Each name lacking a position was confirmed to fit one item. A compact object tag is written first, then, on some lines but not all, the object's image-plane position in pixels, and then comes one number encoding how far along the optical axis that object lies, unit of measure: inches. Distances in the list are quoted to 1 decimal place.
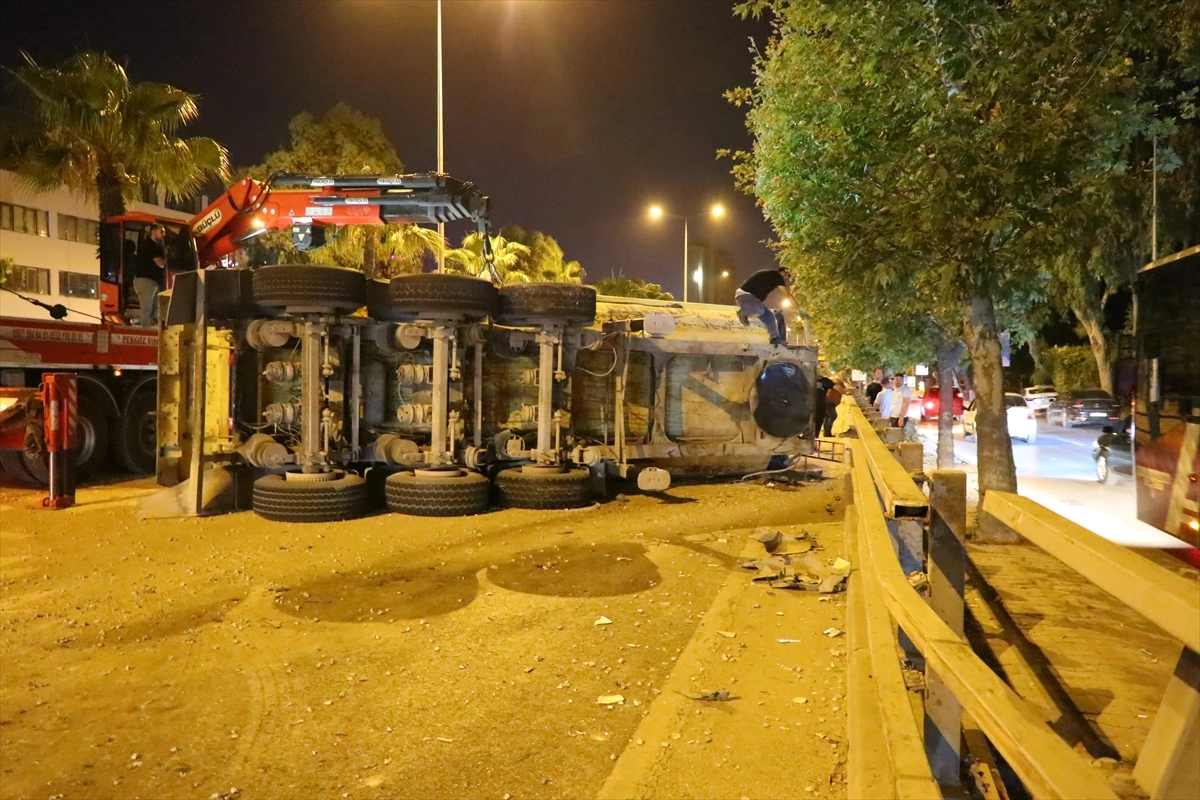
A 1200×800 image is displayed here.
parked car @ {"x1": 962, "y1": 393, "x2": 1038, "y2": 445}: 850.1
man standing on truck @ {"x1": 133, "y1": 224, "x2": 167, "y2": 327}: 473.7
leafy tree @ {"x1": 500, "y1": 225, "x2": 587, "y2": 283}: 1488.7
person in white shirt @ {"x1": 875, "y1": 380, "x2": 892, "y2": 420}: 756.0
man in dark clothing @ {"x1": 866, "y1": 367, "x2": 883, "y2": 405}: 837.2
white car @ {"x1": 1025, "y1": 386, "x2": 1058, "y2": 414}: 1353.3
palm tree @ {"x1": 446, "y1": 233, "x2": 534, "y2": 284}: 1179.3
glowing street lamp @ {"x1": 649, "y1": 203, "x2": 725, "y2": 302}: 1291.8
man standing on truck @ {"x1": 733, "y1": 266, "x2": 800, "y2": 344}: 468.8
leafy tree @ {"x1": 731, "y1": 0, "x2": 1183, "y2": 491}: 255.8
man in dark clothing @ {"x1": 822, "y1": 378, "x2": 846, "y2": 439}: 678.1
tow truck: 427.5
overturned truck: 338.3
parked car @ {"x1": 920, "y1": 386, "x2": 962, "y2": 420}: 973.4
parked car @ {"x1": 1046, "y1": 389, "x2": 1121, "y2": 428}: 1034.1
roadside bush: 1553.9
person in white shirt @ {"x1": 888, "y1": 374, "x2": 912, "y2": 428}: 719.7
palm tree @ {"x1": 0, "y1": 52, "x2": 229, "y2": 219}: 697.6
